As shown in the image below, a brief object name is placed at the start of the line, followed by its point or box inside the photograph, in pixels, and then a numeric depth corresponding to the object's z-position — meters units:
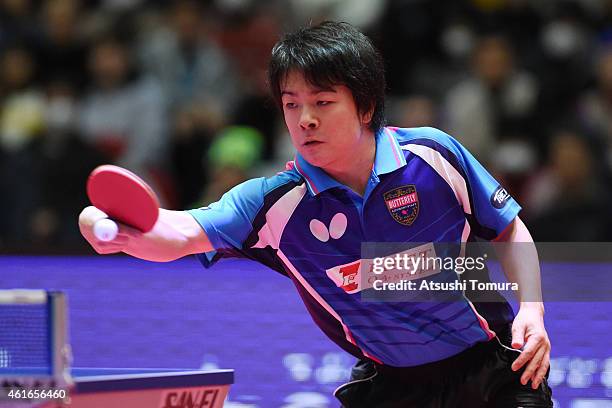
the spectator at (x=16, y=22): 18.97
